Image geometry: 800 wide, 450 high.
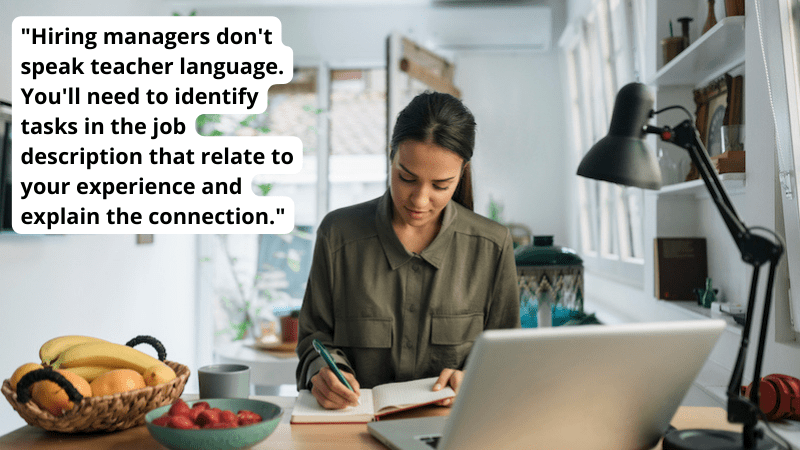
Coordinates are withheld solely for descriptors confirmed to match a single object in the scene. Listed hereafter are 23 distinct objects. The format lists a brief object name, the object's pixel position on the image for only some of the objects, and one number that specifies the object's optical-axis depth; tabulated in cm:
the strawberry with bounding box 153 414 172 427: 85
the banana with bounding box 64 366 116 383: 104
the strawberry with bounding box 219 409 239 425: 86
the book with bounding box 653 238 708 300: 219
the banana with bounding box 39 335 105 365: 110
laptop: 67
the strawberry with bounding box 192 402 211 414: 89
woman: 144
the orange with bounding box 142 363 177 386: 100
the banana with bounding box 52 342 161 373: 106
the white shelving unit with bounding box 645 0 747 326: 185
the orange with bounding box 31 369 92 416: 91
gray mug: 104
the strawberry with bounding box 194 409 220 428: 85
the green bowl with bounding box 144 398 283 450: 82
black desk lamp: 78
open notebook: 104
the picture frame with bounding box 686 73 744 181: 183
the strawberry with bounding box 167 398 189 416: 86
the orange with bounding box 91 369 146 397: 95
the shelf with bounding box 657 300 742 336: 169
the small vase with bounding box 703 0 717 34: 183
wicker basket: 91
